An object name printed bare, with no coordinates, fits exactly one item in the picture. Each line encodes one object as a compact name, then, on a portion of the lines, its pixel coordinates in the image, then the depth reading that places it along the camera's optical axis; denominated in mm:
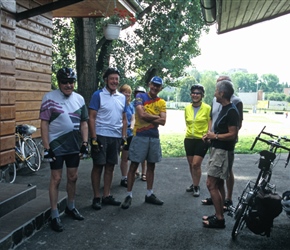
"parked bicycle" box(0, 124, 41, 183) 4940
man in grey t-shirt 3569
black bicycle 2818
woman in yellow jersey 4102
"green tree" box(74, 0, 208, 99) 8283
